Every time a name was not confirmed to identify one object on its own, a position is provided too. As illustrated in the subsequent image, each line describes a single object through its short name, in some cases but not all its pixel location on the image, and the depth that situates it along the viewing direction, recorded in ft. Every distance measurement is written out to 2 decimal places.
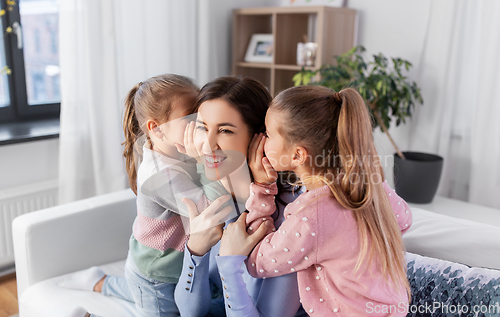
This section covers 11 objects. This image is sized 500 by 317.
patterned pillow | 3.17
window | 7.73
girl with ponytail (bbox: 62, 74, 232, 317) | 3.10
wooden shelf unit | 8.64
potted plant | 7.38
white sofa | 4.04
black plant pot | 7.40
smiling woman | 2.99
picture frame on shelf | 9.71
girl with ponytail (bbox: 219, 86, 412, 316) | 2.74
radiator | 7.03
